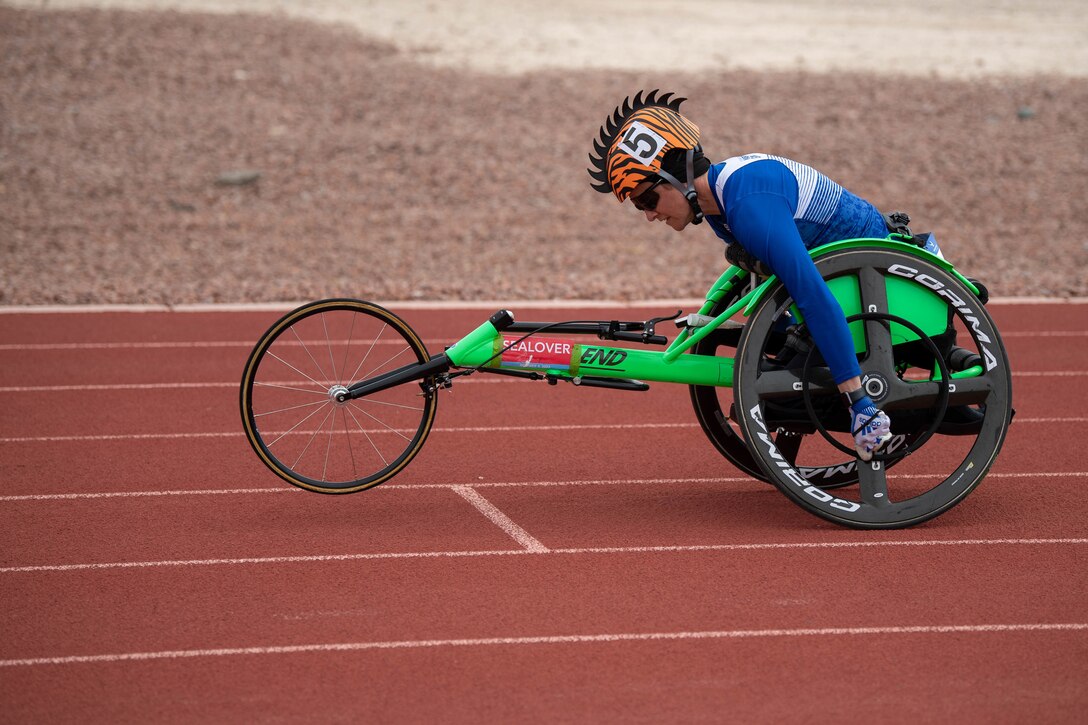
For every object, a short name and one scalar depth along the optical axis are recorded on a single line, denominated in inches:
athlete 344.8
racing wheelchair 359.6
